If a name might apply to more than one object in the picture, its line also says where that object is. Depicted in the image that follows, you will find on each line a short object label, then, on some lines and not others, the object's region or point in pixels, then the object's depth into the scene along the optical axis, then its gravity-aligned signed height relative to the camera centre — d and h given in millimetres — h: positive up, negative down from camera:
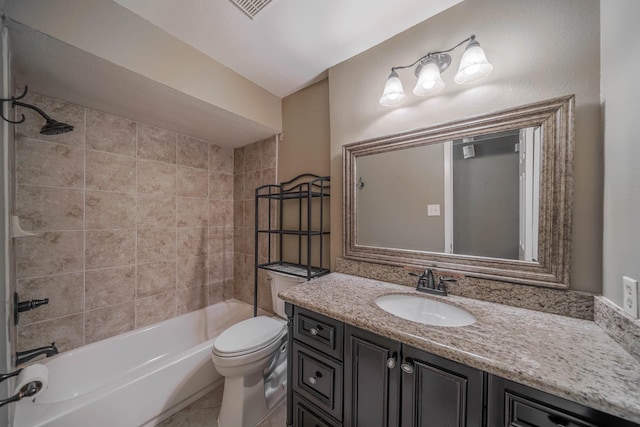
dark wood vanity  577 -596
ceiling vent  1085 +1053
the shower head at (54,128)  1076 +431
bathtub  1097 -1087
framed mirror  893 +83
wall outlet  641 -253
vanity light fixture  988 +698
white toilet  1312 -1009
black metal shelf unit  1645 -72
